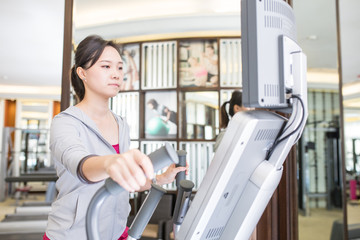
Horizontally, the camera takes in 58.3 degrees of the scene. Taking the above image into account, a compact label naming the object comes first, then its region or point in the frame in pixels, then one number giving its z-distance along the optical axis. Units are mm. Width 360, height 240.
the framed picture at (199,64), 4363
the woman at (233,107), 2248
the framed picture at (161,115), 4418
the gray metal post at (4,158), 3182
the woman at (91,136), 954
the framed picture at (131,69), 4508
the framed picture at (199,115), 4383
